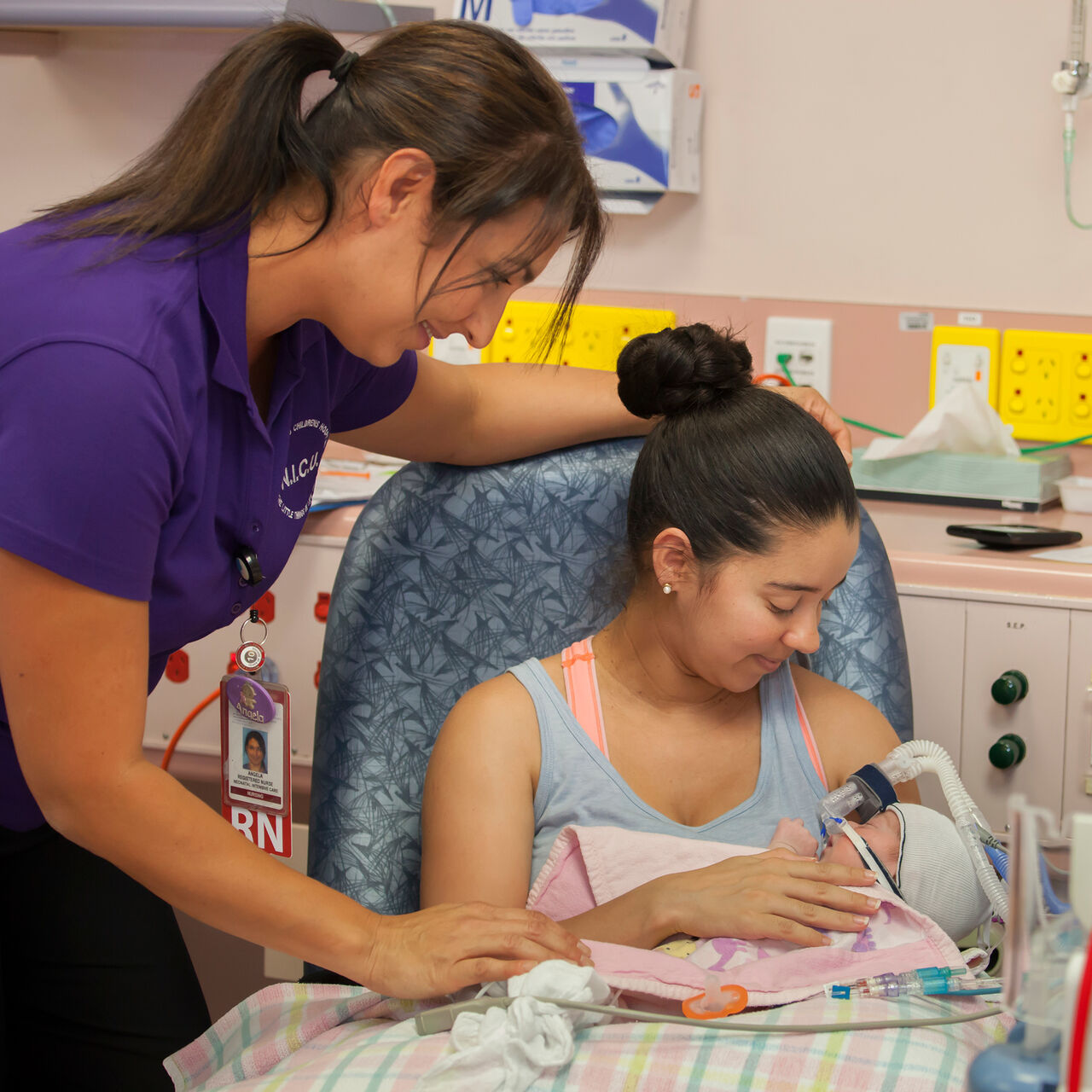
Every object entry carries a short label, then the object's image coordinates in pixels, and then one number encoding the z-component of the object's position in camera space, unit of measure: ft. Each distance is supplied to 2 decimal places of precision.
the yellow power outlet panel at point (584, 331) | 7.80
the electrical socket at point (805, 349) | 7.48
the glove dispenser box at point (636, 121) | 7.29
